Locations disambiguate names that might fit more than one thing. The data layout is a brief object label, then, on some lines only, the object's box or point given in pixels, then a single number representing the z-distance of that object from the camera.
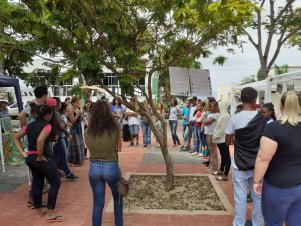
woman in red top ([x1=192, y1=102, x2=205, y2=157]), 6.92
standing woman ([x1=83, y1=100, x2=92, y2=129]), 7.05
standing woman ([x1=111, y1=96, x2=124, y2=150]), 8.39
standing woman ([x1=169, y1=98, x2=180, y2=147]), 8.62
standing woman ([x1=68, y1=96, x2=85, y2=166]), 5.81
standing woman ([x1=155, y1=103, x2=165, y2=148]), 9.80
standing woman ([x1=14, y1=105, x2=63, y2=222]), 3.29
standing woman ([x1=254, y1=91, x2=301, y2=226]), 2.03
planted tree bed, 3.76
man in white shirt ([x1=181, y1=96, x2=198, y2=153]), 7.56
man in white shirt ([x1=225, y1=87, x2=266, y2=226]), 2.88
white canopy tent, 5.11
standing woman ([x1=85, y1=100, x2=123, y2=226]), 2.74
